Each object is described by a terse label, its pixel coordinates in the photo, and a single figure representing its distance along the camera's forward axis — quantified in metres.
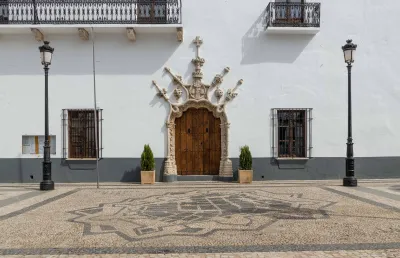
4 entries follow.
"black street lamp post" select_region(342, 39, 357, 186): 10.88
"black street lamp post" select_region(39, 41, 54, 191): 10.48
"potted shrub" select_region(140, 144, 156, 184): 12.06
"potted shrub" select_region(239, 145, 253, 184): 12.11
